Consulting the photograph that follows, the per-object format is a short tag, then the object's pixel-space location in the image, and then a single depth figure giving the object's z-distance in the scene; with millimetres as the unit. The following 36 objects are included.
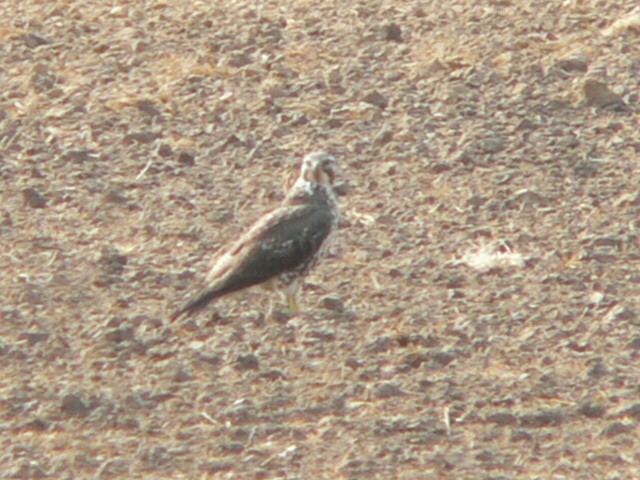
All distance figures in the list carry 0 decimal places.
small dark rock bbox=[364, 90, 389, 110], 21906
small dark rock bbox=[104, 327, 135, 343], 17578
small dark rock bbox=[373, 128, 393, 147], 21203
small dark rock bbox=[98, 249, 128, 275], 18812
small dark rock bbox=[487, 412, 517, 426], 16156
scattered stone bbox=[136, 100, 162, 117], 22031
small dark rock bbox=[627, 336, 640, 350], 17281
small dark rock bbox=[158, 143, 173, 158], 21187
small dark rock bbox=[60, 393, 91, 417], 16422
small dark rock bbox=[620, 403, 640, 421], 16187
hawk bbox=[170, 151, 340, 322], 17484
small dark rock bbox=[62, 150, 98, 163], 21156
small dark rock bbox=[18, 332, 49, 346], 17547
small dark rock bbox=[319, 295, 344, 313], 18125
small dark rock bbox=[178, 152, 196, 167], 21000
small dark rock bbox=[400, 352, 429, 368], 17109
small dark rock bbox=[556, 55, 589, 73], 22344
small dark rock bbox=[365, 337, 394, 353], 17359
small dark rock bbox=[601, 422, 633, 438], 15922
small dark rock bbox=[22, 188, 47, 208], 20203
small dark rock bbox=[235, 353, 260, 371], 17141
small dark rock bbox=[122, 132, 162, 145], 21500
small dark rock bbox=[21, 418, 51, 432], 16203
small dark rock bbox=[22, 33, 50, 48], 23656
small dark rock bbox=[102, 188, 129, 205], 20234
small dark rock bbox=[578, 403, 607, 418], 16250
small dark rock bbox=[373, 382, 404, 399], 16609
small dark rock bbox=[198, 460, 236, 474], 15514
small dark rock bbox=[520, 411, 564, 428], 16125
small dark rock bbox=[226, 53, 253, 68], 22937
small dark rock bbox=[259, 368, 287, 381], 16953
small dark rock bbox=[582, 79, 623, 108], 21703
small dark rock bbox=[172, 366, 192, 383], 16937
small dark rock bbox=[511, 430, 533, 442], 15877
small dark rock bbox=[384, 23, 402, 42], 23250
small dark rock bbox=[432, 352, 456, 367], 17125
